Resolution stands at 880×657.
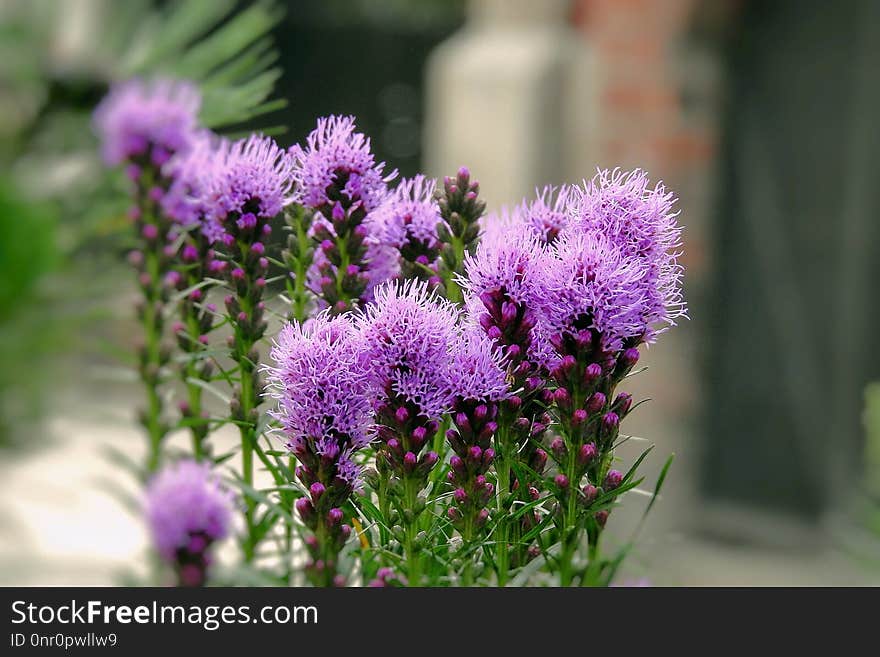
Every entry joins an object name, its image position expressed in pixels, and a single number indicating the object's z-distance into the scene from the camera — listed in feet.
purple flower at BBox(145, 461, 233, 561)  5.21
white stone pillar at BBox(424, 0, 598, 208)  20.49
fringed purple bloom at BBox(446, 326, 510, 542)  5.50
